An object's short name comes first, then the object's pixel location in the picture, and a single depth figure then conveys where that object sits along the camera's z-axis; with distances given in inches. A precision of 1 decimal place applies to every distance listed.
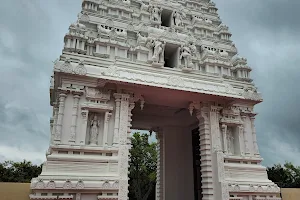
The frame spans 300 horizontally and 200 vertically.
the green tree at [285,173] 1126.2
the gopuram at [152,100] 358.9
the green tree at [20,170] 1020.5
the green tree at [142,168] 1107.3
